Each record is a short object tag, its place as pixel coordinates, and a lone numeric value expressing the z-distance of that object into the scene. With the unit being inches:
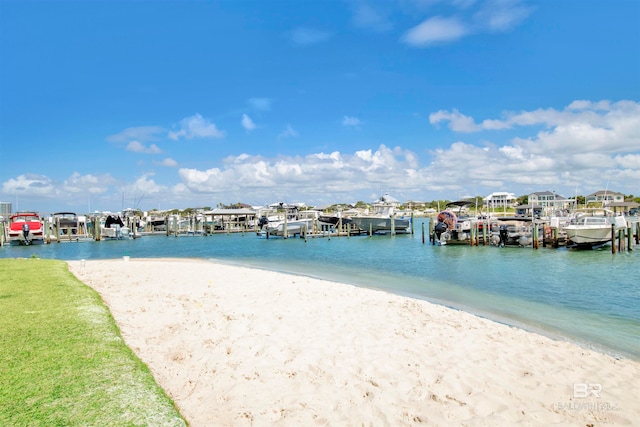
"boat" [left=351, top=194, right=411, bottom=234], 2186.4
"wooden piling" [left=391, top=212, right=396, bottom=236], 2134.6
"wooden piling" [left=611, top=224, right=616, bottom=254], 1133.9
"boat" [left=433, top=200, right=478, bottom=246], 1504.7
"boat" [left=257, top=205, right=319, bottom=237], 2074.3
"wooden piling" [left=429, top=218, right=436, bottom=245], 1576.0
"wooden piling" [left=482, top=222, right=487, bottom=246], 1432.9
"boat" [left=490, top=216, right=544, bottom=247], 1370.6
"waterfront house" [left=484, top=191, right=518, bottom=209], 3572.8
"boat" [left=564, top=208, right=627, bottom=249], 1238.9
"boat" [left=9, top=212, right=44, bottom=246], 1786.4
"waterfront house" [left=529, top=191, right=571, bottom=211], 3365.2
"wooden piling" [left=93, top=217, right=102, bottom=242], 1972.7
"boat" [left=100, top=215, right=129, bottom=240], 2095.2
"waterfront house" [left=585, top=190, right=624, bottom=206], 4050.2
